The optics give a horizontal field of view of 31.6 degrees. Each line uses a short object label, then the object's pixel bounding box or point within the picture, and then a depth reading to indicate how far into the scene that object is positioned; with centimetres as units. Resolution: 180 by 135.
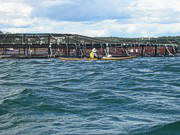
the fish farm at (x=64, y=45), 5772
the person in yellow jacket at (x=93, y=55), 4362
